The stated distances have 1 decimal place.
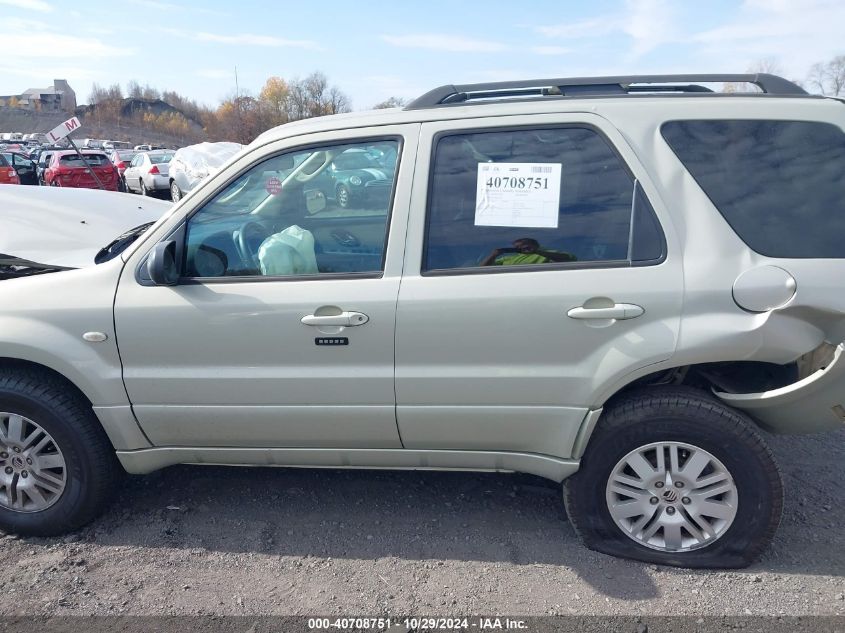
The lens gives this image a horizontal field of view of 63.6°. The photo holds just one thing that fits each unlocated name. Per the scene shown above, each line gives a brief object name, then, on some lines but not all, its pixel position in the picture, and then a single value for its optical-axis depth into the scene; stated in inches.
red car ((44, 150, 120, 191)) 748.6
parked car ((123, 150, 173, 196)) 840.9
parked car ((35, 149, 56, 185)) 914.7
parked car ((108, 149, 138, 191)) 982.4
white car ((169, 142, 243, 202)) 697.0
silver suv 108.5
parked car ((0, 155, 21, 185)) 743.7
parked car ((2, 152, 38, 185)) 872.0
